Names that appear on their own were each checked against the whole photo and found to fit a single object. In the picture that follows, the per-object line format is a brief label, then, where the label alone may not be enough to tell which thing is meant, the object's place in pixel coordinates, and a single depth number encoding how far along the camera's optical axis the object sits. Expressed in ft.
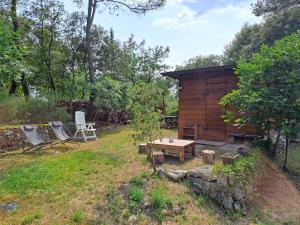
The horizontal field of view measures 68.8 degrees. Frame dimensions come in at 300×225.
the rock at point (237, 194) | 13.09
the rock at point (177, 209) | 11.61
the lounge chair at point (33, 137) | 19.84
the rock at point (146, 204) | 11.53
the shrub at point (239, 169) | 13.33
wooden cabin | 24.54
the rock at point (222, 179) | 13.00
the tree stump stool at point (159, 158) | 17.03
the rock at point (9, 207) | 10.21
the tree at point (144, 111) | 14.43
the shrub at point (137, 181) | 13.20
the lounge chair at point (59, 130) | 22.31
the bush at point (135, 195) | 11.74
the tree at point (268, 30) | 46.70
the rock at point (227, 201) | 12.85
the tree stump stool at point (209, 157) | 16.89
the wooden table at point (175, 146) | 17.71
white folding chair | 26.81
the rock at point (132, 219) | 10.42
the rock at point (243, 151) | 16.85
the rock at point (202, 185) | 13.38
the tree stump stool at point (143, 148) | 20.30
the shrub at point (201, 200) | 12.57
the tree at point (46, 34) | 38.37
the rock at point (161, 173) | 14.55
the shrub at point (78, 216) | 9.79
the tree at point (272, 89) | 17.02
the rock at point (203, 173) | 13.46
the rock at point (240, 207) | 12.71
